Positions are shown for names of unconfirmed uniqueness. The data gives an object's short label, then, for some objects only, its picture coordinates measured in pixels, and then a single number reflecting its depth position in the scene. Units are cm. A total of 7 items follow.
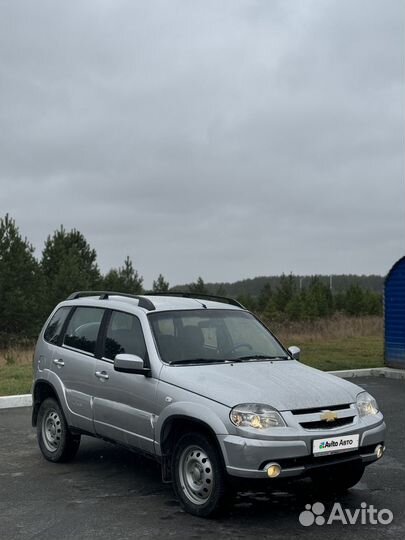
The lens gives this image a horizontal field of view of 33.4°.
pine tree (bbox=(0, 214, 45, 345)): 3409
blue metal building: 1579
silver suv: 518
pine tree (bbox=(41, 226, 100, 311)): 3784
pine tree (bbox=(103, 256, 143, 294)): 4159
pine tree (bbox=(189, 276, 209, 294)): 4819
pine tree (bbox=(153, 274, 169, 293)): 4509
